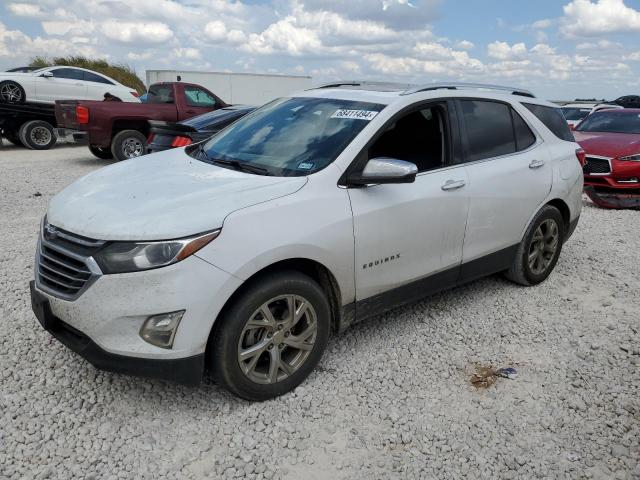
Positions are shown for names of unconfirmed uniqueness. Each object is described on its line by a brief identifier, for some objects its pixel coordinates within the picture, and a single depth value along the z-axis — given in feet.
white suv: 8.61
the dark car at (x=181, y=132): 25.17
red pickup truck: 36.27
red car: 27.76
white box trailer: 82.07
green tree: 103.50
